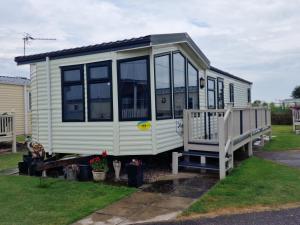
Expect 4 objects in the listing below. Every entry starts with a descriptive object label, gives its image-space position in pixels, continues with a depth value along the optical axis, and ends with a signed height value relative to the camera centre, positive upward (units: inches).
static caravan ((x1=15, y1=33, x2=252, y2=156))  214.4 +19.5
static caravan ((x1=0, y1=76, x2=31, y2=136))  506.0 +37.8
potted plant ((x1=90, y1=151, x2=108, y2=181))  209.8 -43.8
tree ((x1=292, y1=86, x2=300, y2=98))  1532.7 +125.2
